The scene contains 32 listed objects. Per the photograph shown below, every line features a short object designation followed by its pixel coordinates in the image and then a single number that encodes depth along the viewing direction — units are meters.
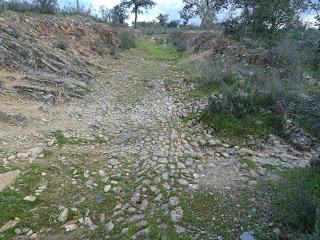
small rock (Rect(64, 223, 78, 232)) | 3.64
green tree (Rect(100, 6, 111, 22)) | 26.04
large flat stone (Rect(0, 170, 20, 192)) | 4.34
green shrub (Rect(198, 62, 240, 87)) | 8.88
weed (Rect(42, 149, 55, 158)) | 5.20
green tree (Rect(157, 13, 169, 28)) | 49.92
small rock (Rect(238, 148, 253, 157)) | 5.49
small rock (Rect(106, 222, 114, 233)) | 3.61
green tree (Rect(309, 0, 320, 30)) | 5.06
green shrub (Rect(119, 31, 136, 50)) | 19.14
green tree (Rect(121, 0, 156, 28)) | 35.40
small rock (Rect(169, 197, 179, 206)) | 3.97
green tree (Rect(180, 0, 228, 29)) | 29.40
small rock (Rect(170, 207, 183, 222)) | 3.67
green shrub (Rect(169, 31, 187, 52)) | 19.57
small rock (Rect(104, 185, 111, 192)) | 4.39
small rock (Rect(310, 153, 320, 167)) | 4.71
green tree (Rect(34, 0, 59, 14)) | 15.05
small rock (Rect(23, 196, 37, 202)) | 4.08
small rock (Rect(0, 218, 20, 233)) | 3.61
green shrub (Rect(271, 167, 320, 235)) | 3.32
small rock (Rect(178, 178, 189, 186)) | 4.41
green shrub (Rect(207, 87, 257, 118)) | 6.75
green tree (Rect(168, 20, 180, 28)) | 47.72
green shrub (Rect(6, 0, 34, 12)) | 13.40
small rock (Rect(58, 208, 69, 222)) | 3.80
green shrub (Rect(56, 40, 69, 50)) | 11.90
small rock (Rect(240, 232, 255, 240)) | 3.34
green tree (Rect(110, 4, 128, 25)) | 35.12
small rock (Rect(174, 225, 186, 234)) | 3.47
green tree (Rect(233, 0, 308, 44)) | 12.31
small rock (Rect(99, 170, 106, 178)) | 4.80
